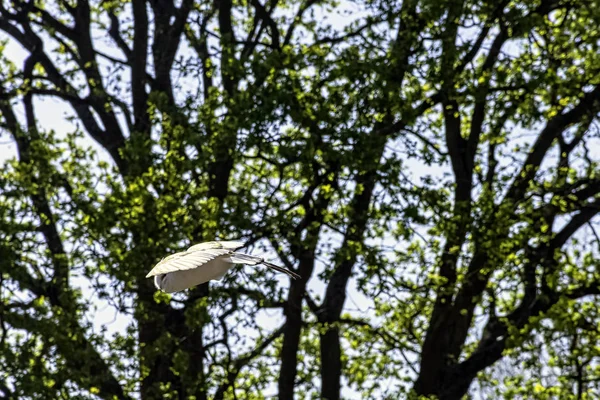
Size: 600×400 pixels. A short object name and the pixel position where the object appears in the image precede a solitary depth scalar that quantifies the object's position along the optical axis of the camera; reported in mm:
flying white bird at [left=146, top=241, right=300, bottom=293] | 14375
